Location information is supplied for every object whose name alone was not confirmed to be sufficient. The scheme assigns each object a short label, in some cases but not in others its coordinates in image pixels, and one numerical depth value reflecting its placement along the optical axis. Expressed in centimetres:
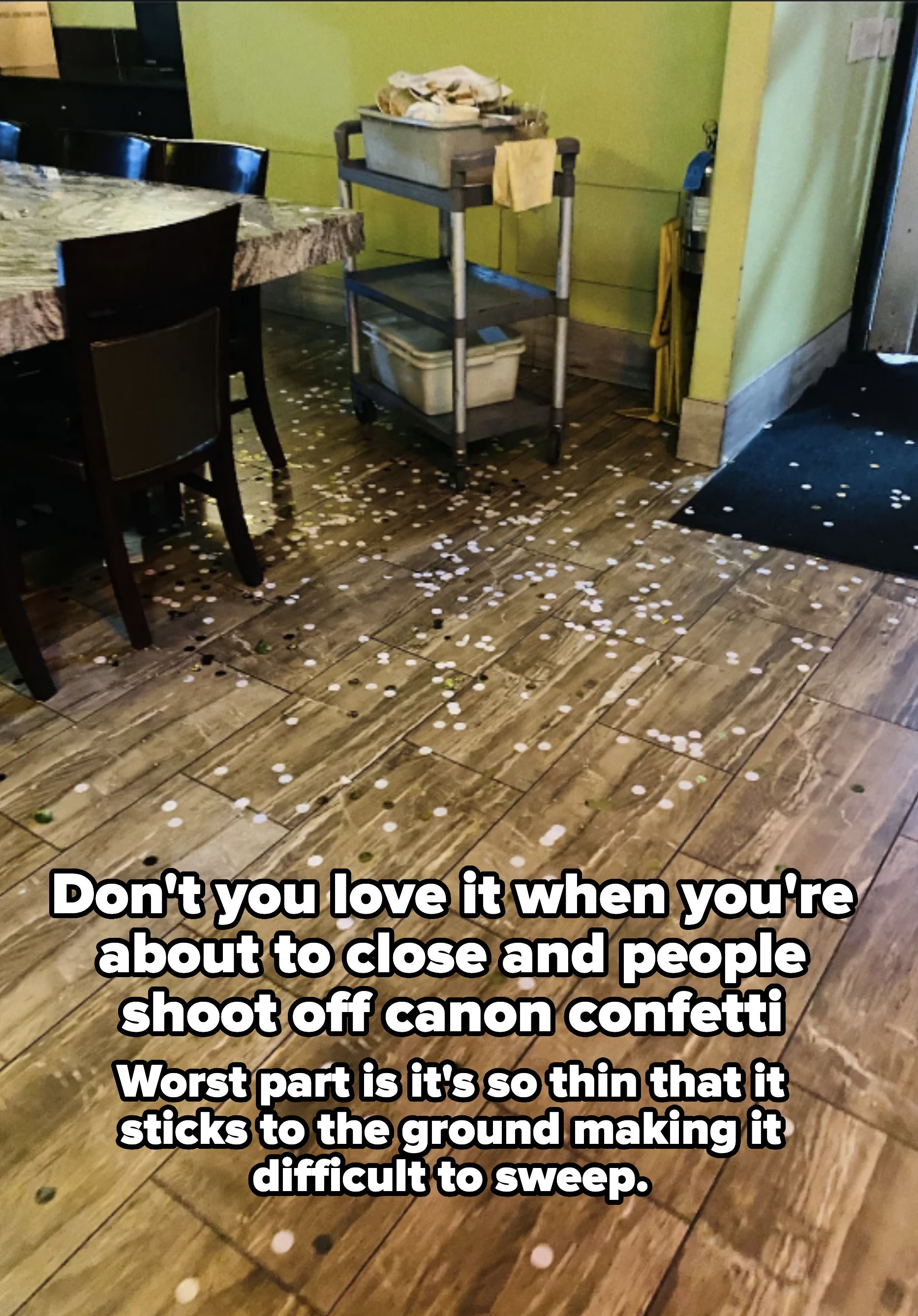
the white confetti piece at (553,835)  173
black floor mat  266
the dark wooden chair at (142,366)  186
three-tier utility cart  255
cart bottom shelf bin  288
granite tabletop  184
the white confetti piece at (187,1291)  114
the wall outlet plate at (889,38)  234
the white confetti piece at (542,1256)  118
